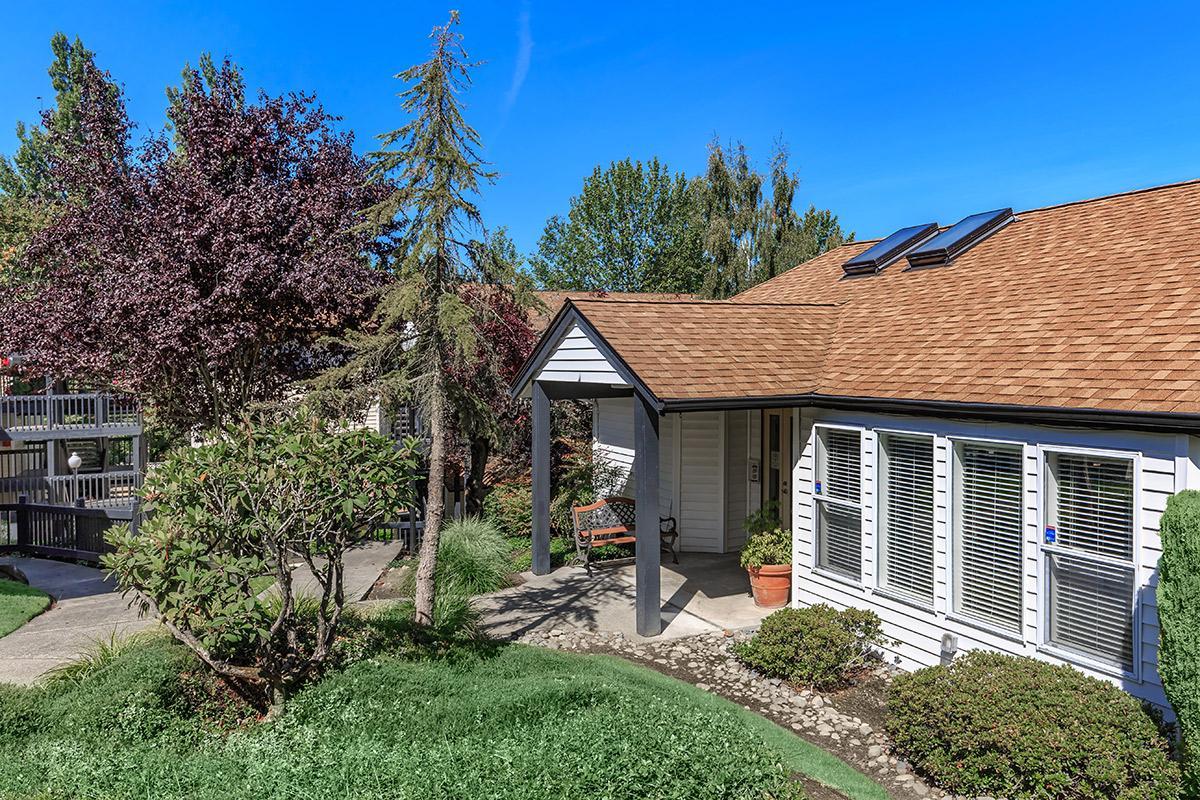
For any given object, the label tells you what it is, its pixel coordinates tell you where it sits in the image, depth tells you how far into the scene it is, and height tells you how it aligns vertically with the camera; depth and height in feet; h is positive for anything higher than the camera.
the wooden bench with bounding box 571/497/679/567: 39.65 -7.88
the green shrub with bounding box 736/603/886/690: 23.43 -8.71
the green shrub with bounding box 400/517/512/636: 28.14 -8.35
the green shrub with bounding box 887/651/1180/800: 15.78 -8.18
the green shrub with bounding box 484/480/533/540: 46.47 -8.05
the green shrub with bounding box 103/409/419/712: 18.47 -3.75
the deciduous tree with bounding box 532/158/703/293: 125.29 +27.83
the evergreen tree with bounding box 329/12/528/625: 24.73 +4.71
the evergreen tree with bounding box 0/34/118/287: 45.67 +27.42
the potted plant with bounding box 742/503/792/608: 31.37 -7.85
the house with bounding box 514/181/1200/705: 18.90 -0.76
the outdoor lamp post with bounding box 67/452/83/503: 50.80 -4.93
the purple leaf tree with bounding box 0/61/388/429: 36.91 +7.46
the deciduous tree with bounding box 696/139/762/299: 101.24 +24.98
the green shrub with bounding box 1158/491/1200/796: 15.03 -5.06
